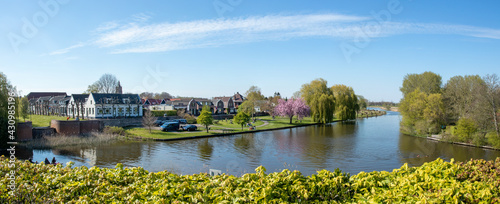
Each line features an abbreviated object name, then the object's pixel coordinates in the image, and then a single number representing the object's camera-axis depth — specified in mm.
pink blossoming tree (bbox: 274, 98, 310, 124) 60709
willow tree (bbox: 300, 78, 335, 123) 59750
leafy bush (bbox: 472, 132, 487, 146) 30422
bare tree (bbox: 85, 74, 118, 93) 80619
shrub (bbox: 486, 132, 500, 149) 28391
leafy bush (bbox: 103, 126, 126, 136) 36500
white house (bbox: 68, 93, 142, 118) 51800
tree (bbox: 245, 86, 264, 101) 96600
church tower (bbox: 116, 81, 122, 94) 80912
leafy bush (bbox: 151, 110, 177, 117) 56641
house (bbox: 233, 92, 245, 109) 98938
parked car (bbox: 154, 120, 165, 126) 47600
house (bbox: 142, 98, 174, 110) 69225
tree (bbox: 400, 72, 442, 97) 52750
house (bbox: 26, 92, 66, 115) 67125
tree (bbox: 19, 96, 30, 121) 42781
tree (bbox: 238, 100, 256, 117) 69400
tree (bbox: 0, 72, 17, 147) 27000
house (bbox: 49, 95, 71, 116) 61656
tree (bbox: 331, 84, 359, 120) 66062
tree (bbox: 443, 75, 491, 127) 31047
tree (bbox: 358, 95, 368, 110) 102462
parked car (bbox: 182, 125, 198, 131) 42097
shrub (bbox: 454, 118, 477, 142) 31703
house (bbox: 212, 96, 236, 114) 85800
